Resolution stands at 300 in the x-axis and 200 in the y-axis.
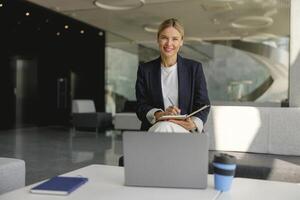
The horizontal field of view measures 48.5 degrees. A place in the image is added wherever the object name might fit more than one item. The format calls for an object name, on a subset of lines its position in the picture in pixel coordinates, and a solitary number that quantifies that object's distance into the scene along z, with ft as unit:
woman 6.10
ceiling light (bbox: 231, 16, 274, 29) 36.11
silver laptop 3.97
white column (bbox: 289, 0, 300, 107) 11.47
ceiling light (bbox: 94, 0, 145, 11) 30.20
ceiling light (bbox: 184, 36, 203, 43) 45.88
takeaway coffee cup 4.05
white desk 3.76
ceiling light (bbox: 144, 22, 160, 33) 40.79
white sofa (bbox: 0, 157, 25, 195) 6.52
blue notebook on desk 3.90
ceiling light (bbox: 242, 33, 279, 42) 43.39
